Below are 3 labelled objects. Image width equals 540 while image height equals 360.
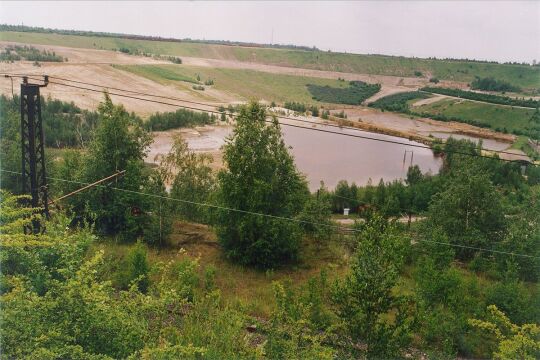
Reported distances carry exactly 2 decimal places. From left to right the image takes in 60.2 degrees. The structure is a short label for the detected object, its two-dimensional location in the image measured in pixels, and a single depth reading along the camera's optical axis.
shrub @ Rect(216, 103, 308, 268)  18.39
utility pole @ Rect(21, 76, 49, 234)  13.83
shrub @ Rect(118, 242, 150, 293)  15.71
